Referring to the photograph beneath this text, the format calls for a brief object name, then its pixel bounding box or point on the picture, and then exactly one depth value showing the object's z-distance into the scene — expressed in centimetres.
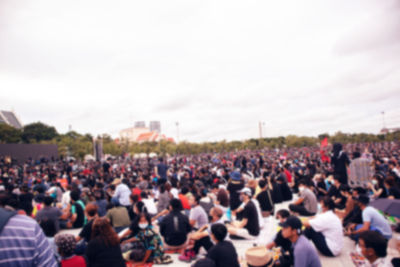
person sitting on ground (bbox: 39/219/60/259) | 416
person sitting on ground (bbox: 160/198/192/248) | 518
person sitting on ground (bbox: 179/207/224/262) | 488
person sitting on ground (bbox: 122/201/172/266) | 473
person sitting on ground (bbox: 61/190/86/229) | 710
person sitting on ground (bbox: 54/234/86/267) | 341
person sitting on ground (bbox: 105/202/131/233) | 552
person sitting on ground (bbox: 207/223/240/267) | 320
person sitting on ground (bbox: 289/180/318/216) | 656
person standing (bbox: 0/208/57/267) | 208
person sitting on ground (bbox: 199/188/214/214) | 693
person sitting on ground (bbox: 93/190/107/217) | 675
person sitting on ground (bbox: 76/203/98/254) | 450
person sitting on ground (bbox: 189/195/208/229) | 553
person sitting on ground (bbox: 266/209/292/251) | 427
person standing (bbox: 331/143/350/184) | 916
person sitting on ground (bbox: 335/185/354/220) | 595
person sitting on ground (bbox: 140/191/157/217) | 655
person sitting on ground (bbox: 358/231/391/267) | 277
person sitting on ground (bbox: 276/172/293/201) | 878
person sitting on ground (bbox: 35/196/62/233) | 604
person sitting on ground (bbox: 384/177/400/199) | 627
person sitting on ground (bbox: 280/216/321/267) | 323
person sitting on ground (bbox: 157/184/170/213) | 725
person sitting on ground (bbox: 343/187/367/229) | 550
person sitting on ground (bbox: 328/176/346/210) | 698
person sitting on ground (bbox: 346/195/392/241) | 459
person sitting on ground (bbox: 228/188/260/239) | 557
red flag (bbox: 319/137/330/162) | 1618
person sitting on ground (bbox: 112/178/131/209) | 765
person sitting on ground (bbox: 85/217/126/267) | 321
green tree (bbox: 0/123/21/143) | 3396
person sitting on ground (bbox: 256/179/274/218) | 690
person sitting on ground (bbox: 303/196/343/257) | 457
